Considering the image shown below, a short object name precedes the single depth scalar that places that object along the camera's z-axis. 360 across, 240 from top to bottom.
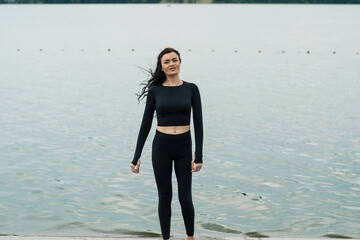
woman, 7.62
